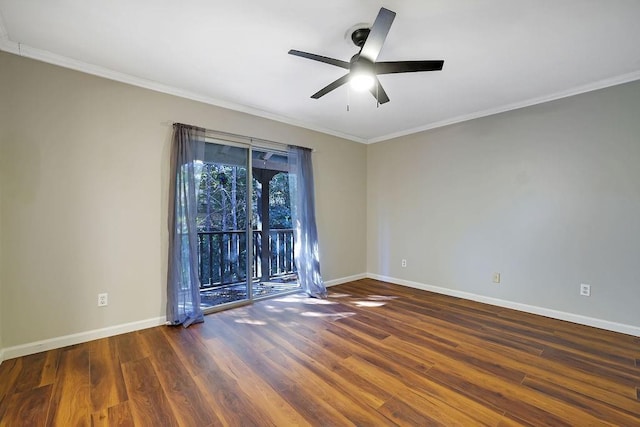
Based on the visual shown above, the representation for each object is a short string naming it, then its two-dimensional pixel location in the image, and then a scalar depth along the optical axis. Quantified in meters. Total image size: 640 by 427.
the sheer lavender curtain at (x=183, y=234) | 2.83
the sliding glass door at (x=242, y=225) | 3.42
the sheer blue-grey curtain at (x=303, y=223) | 3.87
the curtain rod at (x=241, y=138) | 3.15
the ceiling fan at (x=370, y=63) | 1.66
